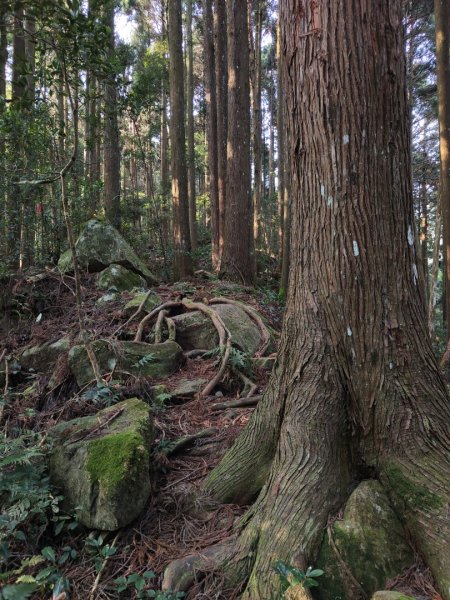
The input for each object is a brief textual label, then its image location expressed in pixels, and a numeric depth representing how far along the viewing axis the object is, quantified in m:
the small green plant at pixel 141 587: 2.16
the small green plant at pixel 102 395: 3.87
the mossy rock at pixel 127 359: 4.50
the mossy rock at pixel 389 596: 1.79
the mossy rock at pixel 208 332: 5.52
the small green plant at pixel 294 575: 1.89
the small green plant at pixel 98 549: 2.41
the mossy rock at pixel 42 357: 5.22
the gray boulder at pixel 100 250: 7.80
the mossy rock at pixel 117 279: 7.34
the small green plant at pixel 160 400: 3.99
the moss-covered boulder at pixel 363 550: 2.01
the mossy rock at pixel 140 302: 6.16
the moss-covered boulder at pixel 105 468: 2.59
